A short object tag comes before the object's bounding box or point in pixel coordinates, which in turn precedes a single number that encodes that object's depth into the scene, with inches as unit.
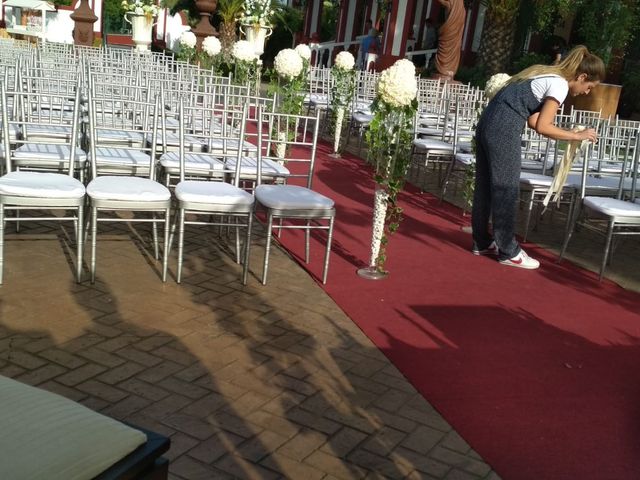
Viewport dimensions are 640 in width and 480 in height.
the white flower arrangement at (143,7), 636.7
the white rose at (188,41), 556.4
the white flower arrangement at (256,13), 633.6
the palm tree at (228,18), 836.6
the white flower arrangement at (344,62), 410.6
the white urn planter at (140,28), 644.1
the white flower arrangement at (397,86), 196.4
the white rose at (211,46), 465.6
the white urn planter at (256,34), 637.3
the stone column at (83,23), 796.6
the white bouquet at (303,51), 435.2
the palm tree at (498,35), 652.7
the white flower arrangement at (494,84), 278.2
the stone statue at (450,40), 616.7
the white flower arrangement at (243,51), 394.6
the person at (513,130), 218.2
